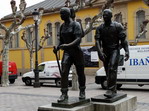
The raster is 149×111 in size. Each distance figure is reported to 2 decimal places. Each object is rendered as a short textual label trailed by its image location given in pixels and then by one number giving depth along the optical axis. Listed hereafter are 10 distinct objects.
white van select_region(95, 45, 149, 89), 14.59
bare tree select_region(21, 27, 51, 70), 28.60
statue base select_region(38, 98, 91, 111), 6.21
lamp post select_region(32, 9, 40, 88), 17.61
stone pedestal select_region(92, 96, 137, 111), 6.63
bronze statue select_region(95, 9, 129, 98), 7.12
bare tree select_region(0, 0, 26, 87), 17.52
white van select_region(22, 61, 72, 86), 17.67
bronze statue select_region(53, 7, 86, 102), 6.57
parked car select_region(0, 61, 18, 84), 20.64
